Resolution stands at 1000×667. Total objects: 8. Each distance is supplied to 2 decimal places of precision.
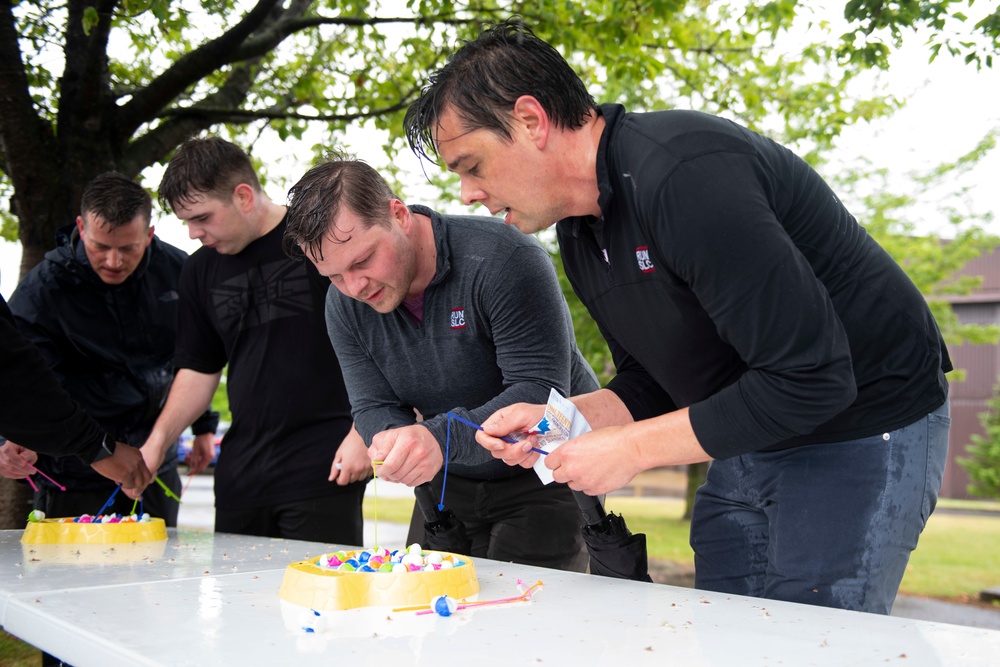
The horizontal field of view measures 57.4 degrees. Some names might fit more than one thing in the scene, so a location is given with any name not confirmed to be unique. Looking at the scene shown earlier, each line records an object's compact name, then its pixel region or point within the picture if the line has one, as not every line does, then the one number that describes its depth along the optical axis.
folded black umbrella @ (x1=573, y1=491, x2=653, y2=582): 2.28
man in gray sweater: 2.49
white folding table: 1.41
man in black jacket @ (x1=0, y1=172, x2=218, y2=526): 3.77
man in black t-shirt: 3.33
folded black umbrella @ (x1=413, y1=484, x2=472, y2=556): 2.64
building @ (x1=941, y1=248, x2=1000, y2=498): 22.33
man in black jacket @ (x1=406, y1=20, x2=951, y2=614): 1.58
